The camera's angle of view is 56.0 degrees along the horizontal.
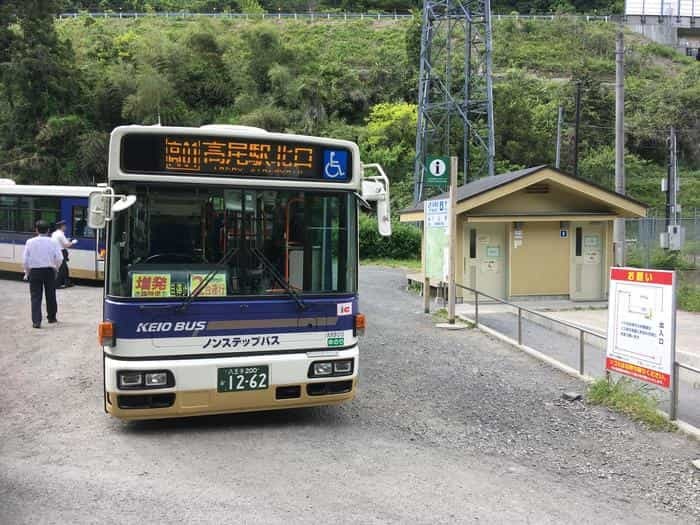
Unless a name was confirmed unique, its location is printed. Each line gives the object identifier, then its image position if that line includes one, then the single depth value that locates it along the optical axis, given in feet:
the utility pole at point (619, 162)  53.88
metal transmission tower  97.14
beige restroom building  54.70
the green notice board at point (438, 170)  49.42
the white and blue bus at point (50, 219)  59.57
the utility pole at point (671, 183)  91.15
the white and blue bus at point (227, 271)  18.60
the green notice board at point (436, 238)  46.83
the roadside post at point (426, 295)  49.65
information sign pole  42.73
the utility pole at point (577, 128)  101.77
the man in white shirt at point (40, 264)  36.22
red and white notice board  22.30
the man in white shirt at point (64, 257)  47.73
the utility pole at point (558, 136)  114.54
